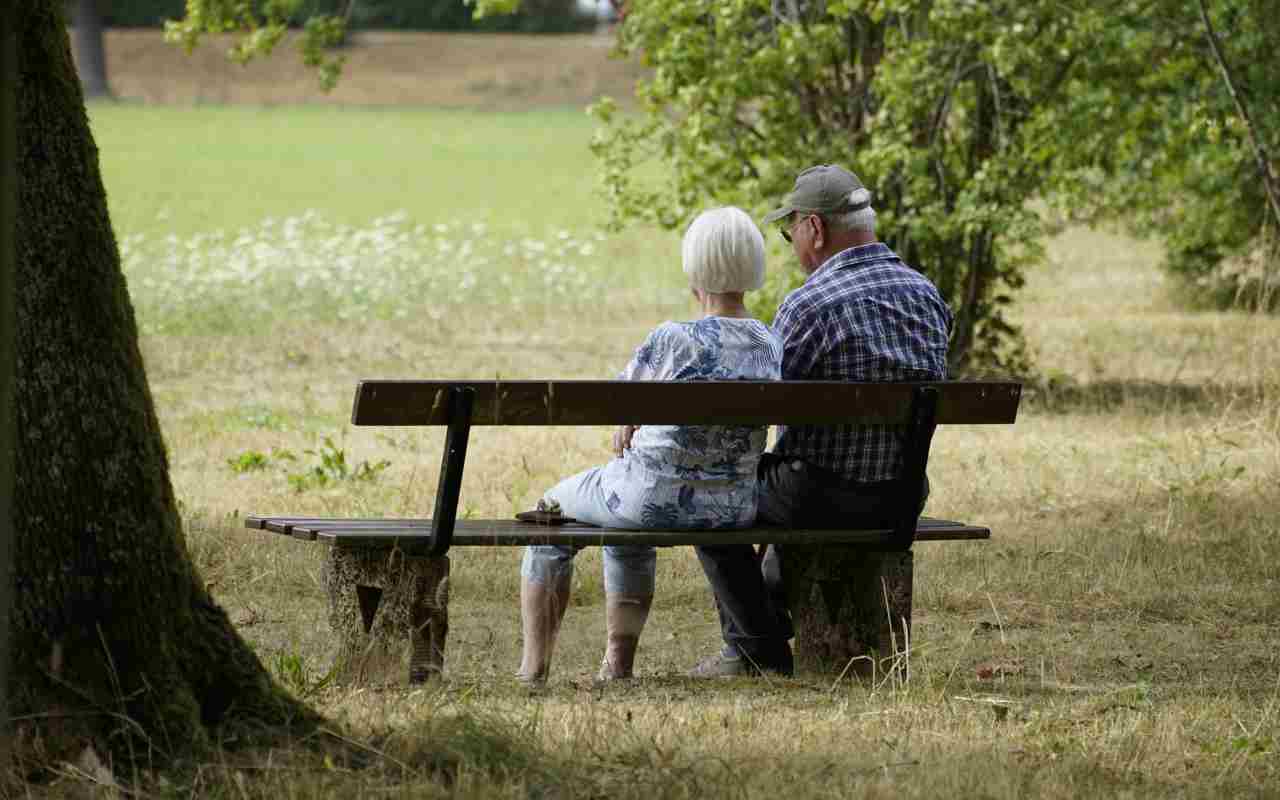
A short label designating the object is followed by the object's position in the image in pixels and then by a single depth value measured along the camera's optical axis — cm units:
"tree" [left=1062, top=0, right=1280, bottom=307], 2395
